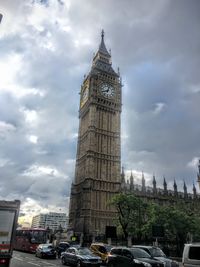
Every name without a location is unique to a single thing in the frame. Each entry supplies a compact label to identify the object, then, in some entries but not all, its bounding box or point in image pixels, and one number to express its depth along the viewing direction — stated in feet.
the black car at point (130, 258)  39.93
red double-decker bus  89.16
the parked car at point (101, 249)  62.38
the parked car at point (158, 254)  45.65
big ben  152.49
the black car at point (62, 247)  84.98
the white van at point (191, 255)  30.22
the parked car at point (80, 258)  50.65
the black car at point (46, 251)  71.97
